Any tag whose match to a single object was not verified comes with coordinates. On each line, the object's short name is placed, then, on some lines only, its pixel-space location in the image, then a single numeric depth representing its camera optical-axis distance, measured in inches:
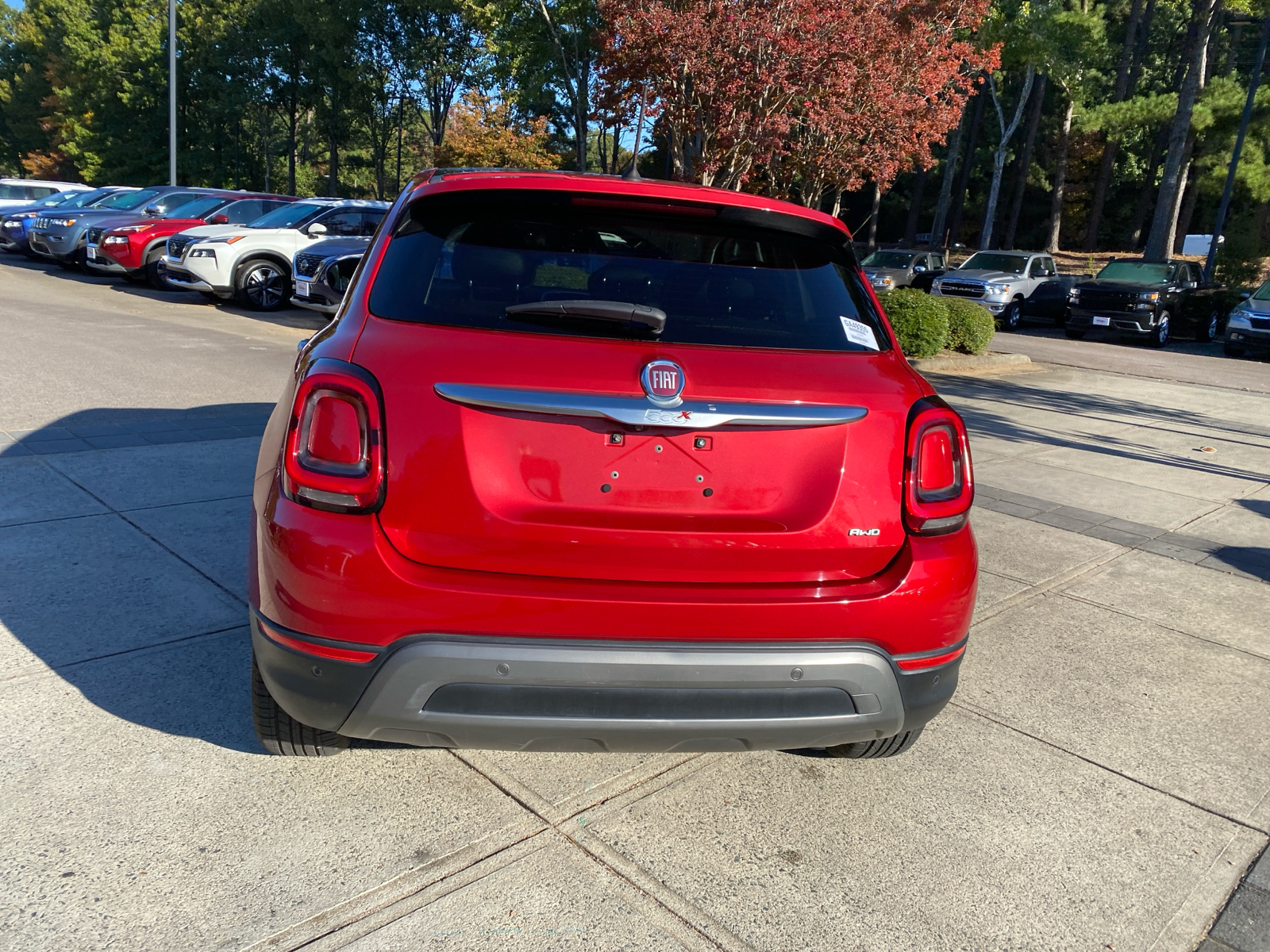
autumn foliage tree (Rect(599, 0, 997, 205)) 631.8
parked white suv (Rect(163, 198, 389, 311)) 581.9
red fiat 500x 91.2
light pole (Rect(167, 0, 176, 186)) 1015.0
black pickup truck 811.4
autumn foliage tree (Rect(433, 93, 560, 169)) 1405.0
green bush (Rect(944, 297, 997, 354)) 564.1
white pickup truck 874.1
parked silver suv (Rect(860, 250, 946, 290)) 1010.1
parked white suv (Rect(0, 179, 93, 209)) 1067.9
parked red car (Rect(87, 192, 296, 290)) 669.9
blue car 890.1
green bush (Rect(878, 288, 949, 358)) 521.7
